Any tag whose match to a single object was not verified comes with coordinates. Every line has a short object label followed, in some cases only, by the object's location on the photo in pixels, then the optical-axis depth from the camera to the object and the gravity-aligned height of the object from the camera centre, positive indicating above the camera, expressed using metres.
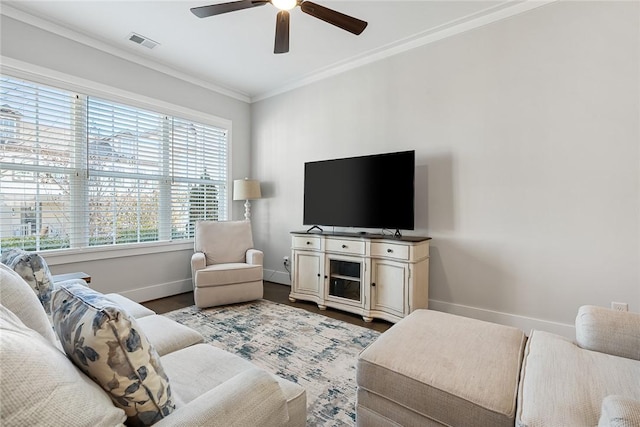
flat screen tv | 2.94 +0.21
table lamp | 4.16 +0.29
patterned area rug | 1.73 -1.04
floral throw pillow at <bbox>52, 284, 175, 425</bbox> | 0.74 -0.36
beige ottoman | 1.07 -0.63
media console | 2.79 -0.62
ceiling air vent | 3.06 +1.74
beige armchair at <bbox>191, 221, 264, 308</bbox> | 3.21 -0.62
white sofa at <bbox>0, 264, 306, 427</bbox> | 0.57 -0.38
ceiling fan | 2.05 +1.37
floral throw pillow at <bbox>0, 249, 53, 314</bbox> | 1.57 -0.32
